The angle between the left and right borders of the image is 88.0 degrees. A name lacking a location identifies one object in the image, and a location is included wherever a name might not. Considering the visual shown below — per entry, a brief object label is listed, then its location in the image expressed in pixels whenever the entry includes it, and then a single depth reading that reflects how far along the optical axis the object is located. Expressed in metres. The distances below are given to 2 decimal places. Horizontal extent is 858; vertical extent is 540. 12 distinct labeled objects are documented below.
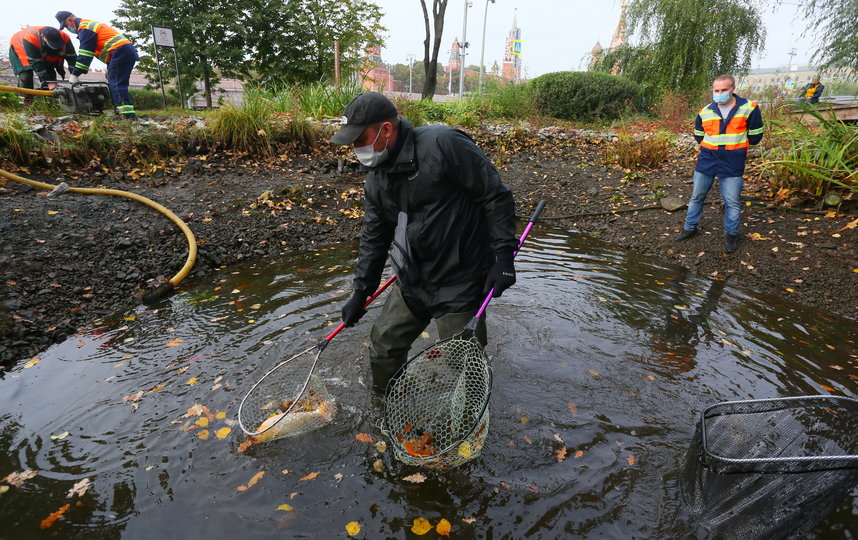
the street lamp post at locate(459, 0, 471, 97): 29.23
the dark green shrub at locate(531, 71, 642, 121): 16.73
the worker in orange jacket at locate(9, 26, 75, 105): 10.37
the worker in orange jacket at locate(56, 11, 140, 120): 9.60
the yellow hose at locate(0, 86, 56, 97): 8.22
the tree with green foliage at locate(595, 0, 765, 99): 16.27
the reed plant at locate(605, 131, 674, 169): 10.66
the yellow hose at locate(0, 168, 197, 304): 5.48
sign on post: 10.74
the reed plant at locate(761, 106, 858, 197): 6.92
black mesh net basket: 2.03
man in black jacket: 2.75
